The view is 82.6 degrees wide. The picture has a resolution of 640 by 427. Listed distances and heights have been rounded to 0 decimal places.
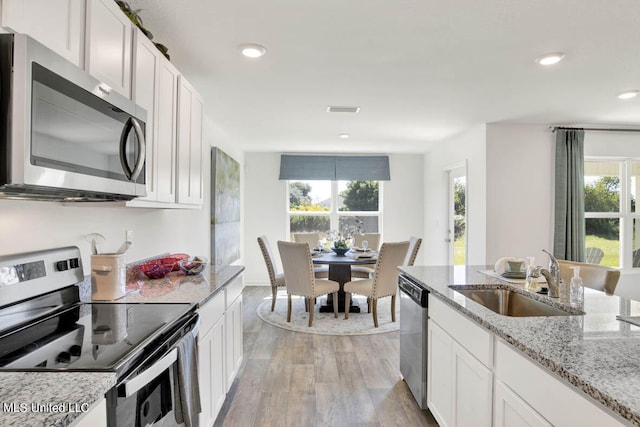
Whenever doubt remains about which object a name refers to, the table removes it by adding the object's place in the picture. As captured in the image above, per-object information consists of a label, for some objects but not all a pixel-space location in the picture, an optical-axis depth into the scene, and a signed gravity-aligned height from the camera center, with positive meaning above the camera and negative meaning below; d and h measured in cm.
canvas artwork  432 +12
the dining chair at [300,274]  395 -63
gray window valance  633 +87
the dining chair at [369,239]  570 -33
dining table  429 -53
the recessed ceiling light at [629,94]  317 +112
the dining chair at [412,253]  434 -42
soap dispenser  176 -34
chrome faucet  186 -33
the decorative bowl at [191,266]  247 -34
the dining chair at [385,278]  396 -67
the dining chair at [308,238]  565 -32
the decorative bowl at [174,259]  253 -30
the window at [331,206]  654 +22
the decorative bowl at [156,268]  233 -34
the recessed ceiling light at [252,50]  229 +107
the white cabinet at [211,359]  185 -78
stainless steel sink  213 -48
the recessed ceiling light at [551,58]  240 +109
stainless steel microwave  96 +27
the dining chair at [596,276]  243 -39
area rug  397 -121
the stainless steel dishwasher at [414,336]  229 -80
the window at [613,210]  455 +13
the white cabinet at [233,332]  239 -80
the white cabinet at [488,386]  105 -62
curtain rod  436 +111
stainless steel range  106 -42
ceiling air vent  366 +110
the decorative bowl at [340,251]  480 -44
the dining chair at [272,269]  445 -65
